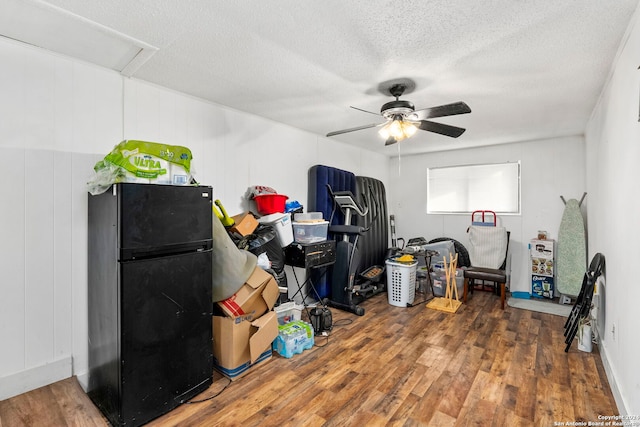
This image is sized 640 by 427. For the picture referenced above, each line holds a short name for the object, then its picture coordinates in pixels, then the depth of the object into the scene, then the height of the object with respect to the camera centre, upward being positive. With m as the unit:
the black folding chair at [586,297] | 2.57 -0.79
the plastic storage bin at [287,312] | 2.93 -1.00
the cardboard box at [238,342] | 2.27 -1.01
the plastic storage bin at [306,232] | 3.34 -0.23
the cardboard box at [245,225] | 2.74 -0.12
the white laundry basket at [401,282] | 3.96 -0.95
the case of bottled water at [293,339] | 2.62 -1.13
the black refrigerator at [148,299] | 1.75 -0.55
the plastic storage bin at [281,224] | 3.11 -0.13
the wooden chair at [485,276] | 3.90 -0.86
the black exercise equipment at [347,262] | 3.76 -0.65
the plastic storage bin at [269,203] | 3.14 +0.10
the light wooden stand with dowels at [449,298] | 3.86 -1.18
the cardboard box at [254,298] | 2.32 -0.69
